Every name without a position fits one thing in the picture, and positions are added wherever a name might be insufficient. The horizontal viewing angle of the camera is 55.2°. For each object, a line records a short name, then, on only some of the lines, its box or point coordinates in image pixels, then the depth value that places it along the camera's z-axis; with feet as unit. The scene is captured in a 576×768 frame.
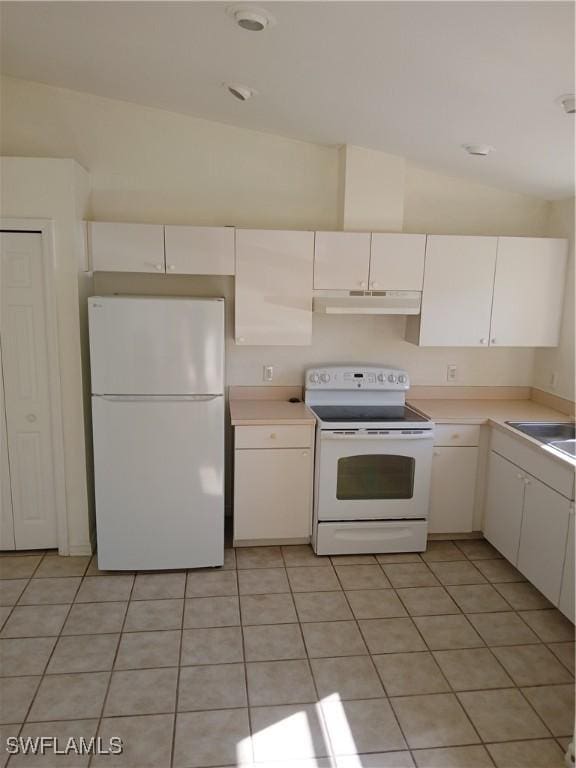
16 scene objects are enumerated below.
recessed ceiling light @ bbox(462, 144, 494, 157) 9.59
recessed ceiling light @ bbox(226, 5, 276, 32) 6.03
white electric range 11.05
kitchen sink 10.93
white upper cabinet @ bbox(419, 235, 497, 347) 11.40
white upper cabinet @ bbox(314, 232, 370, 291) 11.10
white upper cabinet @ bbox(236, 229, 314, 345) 10.95
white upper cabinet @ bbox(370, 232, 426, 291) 11.21
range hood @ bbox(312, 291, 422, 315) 11.14
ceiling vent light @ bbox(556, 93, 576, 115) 6.70
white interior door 10.25
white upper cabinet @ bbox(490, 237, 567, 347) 11.62
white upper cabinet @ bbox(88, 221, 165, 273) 10.57
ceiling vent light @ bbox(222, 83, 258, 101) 8.84
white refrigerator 9.87
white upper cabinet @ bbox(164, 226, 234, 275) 10.72
